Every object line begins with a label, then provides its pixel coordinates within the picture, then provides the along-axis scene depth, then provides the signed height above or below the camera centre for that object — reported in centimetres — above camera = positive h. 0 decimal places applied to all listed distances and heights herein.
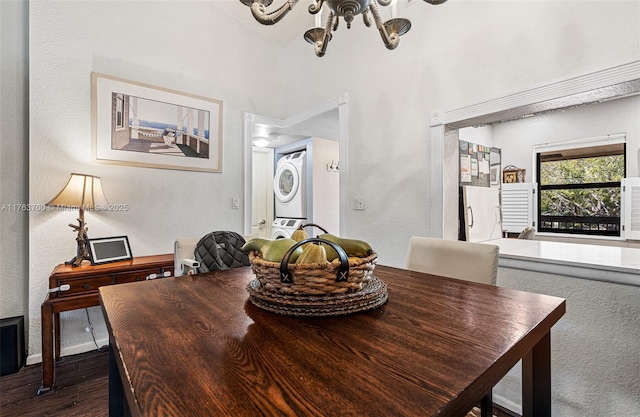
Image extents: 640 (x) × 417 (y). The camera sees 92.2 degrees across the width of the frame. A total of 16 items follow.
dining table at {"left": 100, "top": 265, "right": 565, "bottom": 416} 44 -28
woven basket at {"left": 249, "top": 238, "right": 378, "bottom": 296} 78 -18
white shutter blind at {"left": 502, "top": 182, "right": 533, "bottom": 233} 446 +2
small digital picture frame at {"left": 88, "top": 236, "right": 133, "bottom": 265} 212 -31
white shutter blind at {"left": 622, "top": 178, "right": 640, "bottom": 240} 344 +1
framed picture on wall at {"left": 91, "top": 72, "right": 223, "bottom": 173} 236 +68
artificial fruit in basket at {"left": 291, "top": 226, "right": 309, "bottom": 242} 108 -10
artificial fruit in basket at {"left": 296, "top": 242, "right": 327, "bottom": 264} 80 -13
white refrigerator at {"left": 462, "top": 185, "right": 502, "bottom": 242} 232 -5
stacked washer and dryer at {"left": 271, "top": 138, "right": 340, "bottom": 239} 407 +27
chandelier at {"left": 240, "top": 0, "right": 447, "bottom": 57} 117 +78
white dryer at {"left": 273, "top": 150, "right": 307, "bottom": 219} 414 +30
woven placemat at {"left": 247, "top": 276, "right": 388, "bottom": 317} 79 -25
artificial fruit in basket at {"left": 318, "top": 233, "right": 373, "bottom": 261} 93 -12
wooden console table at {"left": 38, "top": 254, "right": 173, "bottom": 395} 182 -51
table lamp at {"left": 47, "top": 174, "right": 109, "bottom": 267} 204 +5
